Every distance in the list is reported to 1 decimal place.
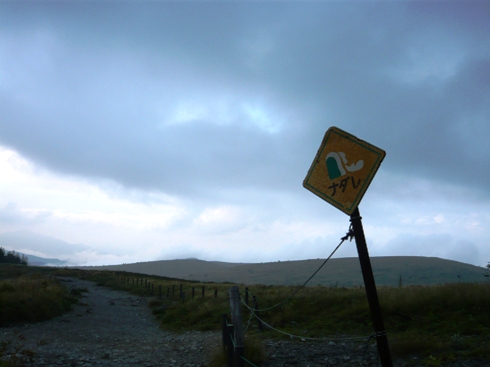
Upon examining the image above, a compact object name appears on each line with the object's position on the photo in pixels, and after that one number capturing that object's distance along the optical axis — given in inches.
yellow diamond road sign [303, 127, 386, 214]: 118.2
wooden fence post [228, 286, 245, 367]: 208.2
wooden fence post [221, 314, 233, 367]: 246.8
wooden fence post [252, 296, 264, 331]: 408.1
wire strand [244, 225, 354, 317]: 125.0
